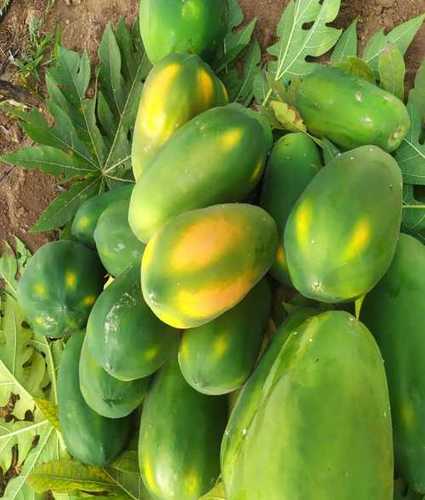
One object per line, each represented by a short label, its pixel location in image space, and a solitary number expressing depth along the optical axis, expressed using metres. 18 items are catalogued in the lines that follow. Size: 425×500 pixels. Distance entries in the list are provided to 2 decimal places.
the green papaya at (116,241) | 1.21
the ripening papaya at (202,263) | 0.94
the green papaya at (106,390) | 1.13
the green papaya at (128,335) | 1.05
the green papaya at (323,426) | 0.80
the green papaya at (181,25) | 1.35
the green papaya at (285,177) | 1.09
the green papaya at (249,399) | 0.95
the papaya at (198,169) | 1.05
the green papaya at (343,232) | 0.91
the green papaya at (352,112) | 1.14
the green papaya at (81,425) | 1.24
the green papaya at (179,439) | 1.09
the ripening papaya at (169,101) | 1.16
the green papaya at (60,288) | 1.32
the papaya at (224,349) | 1.03
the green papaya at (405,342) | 0.94
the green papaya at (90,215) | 1.41
